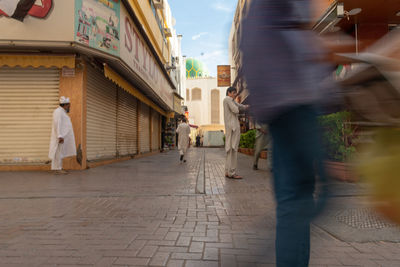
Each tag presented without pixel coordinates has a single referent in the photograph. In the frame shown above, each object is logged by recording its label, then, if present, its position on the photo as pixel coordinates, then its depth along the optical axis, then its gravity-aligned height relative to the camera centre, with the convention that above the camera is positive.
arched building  49.91 +6.79
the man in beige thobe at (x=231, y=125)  5.49 +0.27
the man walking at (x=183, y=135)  10.74 +0.14
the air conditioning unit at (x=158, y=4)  16.54 +8.29
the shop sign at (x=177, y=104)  24.46 +3.16
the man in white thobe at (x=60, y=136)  6.60 +0.06
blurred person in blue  1.37 +0.19
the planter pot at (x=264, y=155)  11.02 -0.67
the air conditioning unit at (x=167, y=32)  21.33 +8.37
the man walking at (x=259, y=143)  7.08 -0.12
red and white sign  6.65 +3.22
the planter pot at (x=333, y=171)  1.40 -0.17
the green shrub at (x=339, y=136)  5.02 +0.04
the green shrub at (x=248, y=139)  13.79 -0.04
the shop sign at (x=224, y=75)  23.92 +5.55
